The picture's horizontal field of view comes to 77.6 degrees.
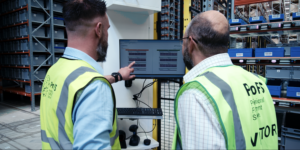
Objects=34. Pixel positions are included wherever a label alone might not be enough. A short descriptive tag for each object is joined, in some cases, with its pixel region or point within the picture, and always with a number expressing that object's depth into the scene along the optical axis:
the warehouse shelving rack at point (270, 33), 2.46
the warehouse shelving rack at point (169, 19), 9.74
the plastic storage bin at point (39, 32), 5.53
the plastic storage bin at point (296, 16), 2.43
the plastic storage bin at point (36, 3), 5.38
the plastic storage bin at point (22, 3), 5.33
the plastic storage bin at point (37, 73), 5.50
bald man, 0.65
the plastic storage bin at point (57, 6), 5.84
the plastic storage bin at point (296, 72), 2.72
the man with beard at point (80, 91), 0.66
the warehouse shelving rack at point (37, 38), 5.12
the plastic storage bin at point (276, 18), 2.58
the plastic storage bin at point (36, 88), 5.49
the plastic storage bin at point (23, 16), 5.34
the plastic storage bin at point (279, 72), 2.82
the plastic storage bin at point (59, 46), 6.06
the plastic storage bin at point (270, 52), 2.57
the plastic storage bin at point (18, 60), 5.78
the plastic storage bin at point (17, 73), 5.84
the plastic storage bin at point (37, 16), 5.41
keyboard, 1.75
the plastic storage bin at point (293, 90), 2.53
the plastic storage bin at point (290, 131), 2.25
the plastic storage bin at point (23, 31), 5.38
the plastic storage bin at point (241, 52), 2.77
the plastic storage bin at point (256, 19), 2.72
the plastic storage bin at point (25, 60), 5.51
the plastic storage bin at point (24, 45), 5.43
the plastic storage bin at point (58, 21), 5.91
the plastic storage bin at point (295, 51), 2.44
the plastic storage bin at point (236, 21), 2.83
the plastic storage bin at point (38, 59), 5.54
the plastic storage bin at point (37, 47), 5.53
